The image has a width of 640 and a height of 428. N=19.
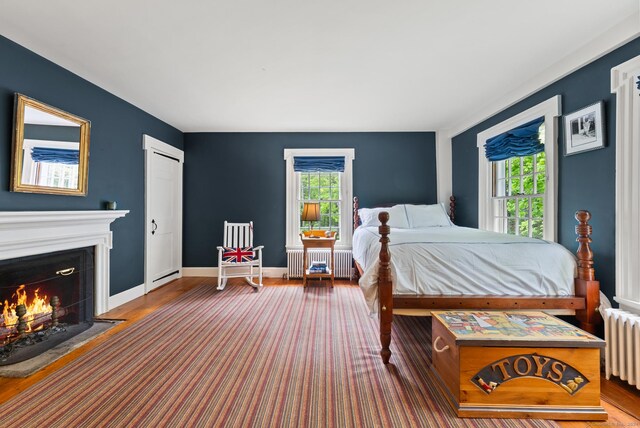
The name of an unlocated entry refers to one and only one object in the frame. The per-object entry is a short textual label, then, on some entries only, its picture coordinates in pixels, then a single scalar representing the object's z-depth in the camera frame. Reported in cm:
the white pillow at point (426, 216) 397
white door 393
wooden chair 405
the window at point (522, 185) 271
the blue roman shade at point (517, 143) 291
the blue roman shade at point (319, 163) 473
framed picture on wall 221
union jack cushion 406
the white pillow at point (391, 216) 397
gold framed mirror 225
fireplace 221
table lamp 423
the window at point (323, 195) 477
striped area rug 156
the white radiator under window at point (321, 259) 460
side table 415
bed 206
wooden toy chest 154
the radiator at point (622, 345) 171
